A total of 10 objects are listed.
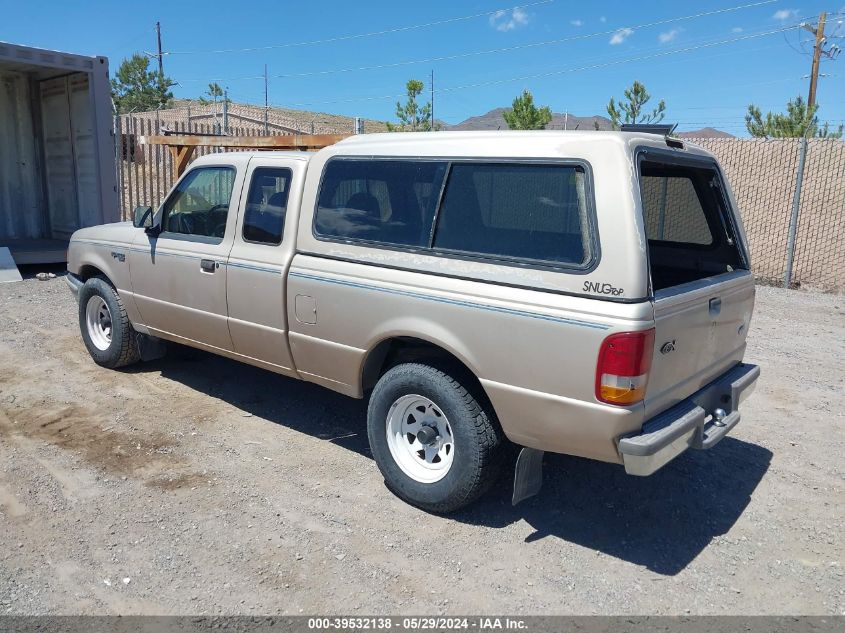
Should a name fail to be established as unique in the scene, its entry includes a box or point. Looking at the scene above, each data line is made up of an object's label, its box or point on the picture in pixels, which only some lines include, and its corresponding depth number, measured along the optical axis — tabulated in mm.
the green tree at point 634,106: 27781
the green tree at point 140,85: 51594
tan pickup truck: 3256
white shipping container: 11883
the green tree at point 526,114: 21547
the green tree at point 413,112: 29875
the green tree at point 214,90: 55356
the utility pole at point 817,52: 24703
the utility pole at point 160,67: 52834
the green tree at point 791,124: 21391
